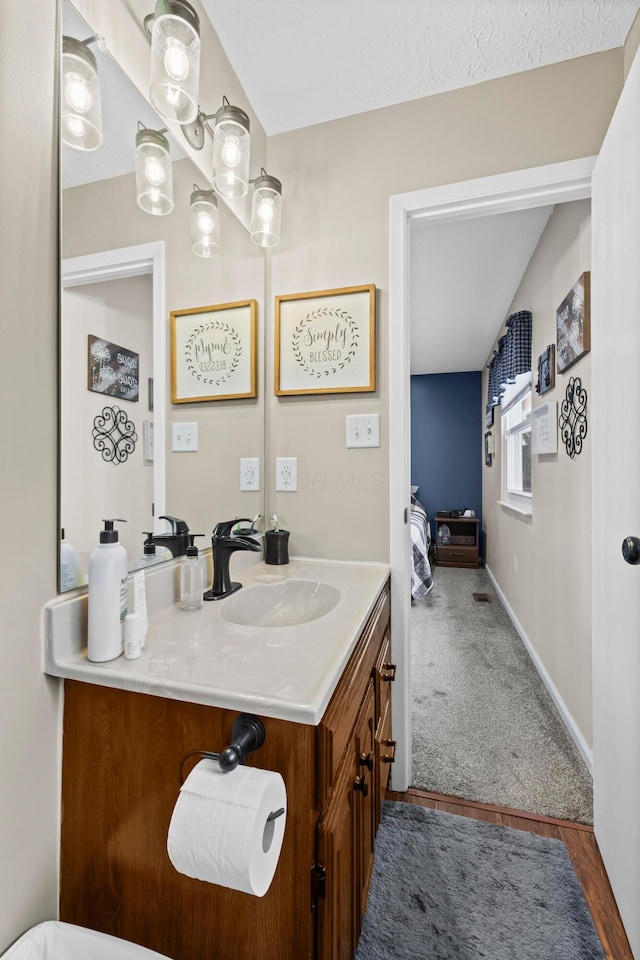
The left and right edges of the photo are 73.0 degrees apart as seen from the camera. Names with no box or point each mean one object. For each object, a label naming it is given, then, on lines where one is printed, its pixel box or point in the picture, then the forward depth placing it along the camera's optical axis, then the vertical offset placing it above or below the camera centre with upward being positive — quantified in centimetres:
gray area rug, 108 -115
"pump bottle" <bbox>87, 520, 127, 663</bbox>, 77 -22
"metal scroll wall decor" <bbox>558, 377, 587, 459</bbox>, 182 +29
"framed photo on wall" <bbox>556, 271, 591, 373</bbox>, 176 +69
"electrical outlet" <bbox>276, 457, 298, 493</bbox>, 169 +3
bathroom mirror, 83 +32
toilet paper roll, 55 -45
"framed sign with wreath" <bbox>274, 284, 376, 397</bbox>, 158 +53
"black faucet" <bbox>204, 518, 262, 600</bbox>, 121 -21
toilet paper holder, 59 -38
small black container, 160 -24
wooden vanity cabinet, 68 -61
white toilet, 67 -74
